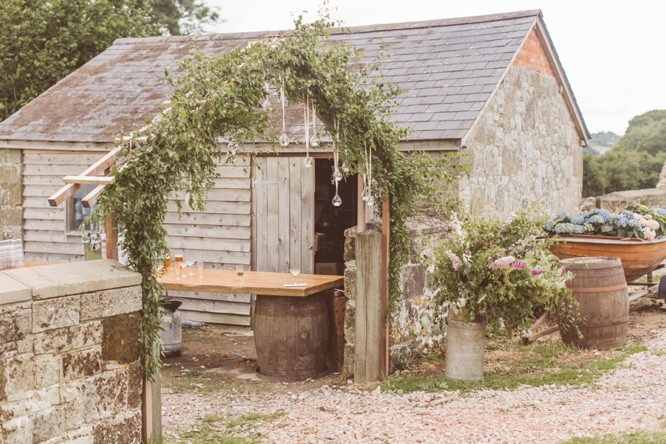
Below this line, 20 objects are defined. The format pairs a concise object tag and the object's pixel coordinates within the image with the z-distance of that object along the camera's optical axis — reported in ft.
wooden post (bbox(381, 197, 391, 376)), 25.34
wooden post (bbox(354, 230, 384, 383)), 25.25
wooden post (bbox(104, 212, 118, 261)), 17.51
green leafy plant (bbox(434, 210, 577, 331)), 23.56
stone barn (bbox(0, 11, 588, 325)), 35.19
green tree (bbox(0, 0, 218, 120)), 59.72
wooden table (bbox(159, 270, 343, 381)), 26.68
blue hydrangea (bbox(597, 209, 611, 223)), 31.14
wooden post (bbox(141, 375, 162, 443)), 17.69
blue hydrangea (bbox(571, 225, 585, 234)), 31.07
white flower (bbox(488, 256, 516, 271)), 23.25
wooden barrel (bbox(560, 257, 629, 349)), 27.04
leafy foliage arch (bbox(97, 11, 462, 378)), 17.47
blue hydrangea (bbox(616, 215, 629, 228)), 30.37
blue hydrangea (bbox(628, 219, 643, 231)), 30.42
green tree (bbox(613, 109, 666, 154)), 137.59
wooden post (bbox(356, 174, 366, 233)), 25.38
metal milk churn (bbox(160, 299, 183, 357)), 30.53
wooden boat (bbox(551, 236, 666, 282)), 30.55
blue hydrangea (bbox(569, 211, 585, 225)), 31.55
